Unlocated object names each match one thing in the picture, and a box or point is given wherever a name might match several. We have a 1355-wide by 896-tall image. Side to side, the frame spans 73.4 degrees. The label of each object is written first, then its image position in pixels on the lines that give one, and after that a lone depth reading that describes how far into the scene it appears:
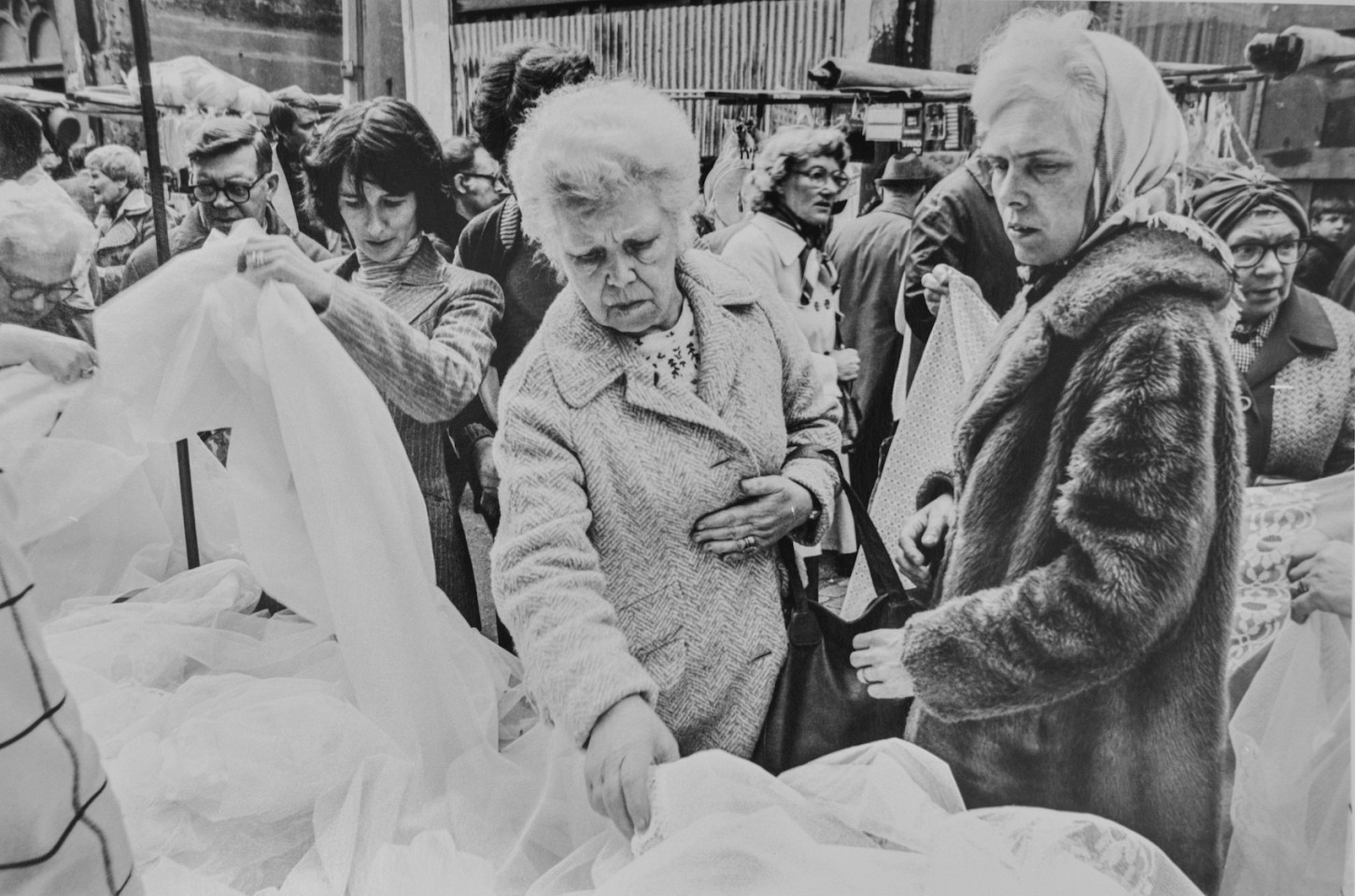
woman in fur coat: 1.47
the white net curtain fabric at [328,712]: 1.59
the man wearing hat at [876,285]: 1.58
